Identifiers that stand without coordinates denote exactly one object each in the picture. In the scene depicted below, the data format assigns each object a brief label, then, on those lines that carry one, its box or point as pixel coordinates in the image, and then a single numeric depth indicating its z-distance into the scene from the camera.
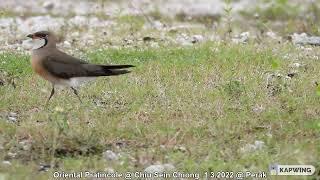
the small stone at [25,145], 14.19
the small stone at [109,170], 13.31
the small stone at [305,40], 24.17
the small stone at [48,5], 35.39
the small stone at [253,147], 14.23
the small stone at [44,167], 13.46
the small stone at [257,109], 16.42
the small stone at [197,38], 24.82
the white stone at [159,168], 13.36
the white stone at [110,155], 13.88
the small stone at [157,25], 27.69
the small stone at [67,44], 23.99
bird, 16.42
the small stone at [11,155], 13.95
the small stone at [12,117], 15.87
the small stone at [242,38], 24.82
